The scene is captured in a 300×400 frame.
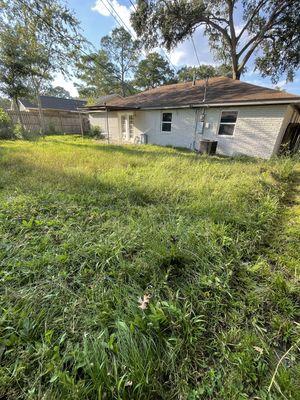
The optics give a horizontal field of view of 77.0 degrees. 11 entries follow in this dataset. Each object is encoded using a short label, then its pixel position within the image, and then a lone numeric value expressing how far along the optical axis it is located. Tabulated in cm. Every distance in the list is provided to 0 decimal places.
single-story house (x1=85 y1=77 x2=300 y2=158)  764
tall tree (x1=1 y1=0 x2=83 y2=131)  679
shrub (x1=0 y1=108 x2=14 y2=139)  1105
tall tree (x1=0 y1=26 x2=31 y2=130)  1026
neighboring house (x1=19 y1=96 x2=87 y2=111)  2084
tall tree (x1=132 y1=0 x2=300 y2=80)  1051
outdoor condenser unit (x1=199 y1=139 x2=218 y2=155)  839
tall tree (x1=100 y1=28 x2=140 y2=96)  2697
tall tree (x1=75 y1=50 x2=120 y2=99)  2723
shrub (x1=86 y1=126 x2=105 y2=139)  1552
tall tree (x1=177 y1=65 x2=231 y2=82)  1596
